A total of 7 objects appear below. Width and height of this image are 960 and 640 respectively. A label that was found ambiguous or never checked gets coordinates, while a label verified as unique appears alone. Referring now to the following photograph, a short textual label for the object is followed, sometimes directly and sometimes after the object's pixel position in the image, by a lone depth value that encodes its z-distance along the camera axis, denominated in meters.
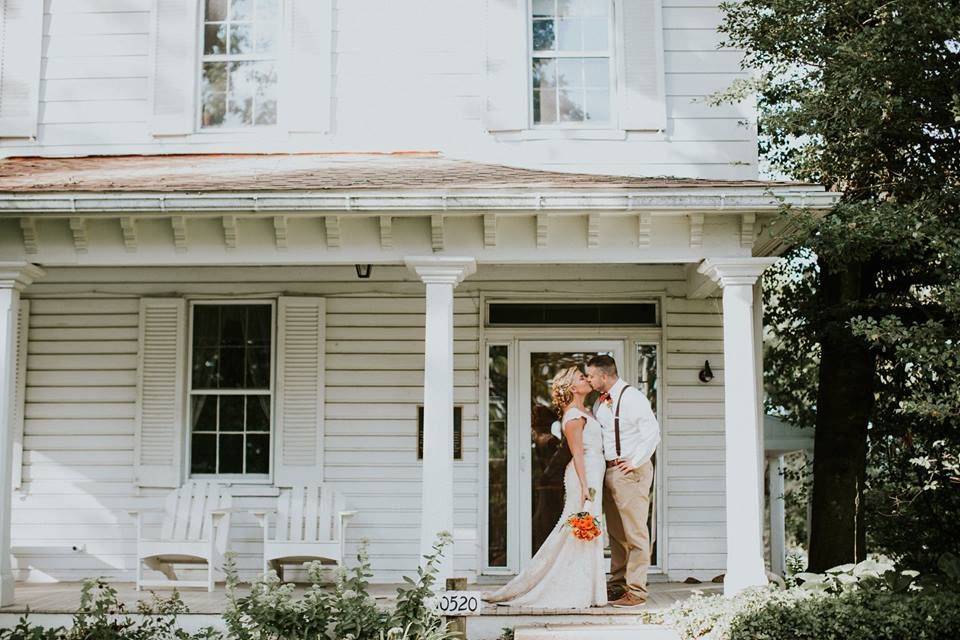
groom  7.91
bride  7.72
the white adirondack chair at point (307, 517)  8.86
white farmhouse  9.54
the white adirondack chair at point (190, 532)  8.48
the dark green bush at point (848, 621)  6.62
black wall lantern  9.56
